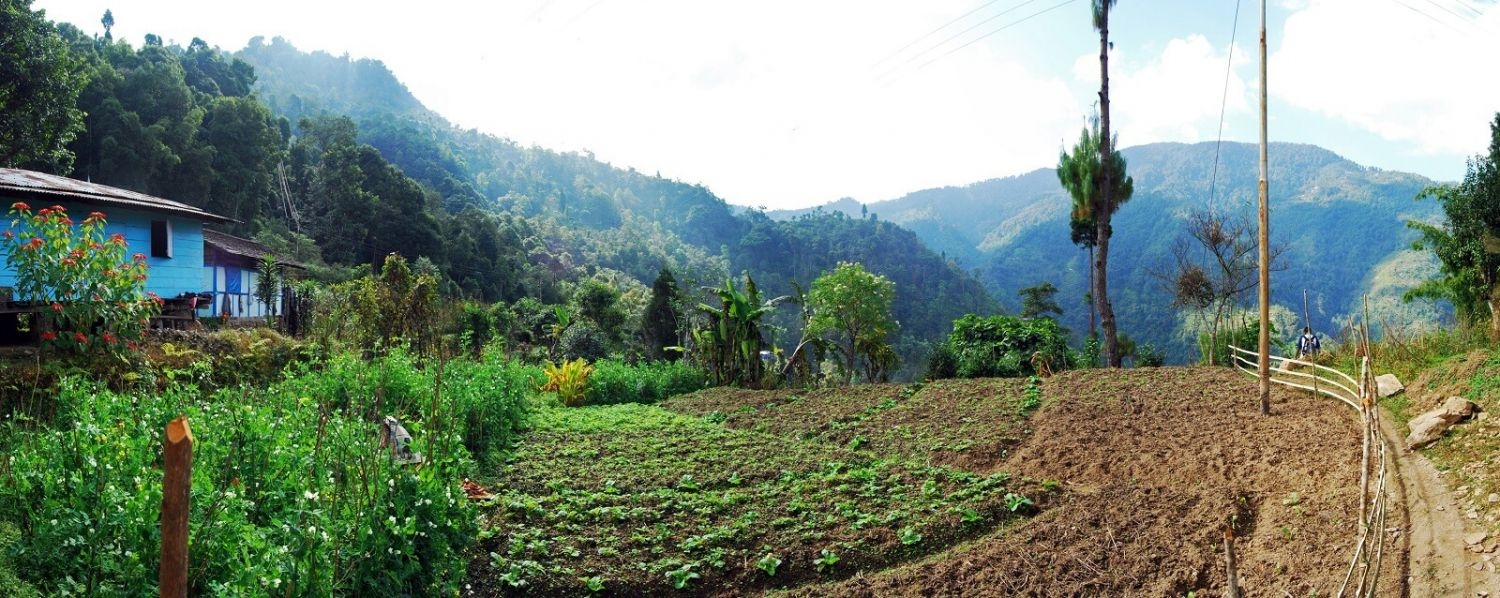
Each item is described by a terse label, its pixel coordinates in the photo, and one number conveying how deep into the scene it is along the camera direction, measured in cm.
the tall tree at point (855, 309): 1711
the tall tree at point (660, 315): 2262
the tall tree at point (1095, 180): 1571
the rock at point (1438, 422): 670
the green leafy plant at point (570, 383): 1409
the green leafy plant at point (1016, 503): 613
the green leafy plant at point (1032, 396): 974
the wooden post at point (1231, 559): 323
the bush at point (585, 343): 2317
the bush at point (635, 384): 1453
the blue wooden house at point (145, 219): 1199
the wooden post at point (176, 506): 191
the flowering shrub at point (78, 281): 736
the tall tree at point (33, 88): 1916
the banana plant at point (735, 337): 1507
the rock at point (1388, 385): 888
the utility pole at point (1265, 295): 788
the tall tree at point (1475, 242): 1134
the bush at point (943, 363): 1600
